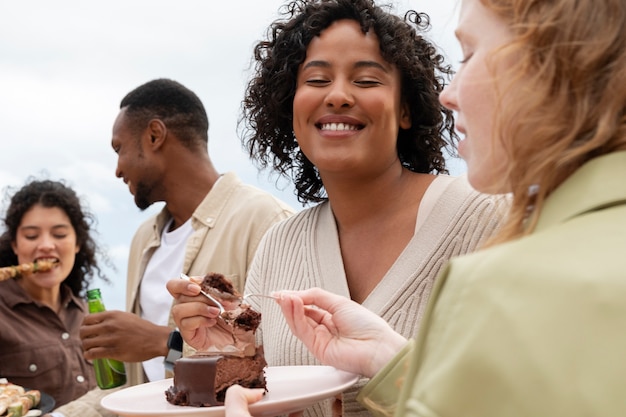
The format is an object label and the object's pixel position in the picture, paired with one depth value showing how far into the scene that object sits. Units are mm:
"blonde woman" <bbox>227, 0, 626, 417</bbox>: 821
